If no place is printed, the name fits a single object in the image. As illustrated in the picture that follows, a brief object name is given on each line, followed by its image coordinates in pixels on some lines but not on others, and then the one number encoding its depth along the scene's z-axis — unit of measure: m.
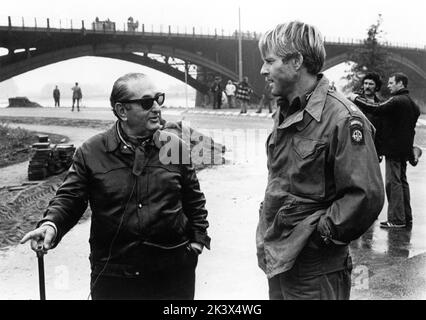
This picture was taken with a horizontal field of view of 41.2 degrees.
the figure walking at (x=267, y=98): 25.60
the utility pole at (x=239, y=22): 37.10
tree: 34.03
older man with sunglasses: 2.88
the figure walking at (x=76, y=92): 32.09
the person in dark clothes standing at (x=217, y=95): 30.78
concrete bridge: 37.91
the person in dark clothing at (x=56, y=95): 40.84
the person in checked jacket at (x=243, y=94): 26.06
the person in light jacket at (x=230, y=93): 30.15
